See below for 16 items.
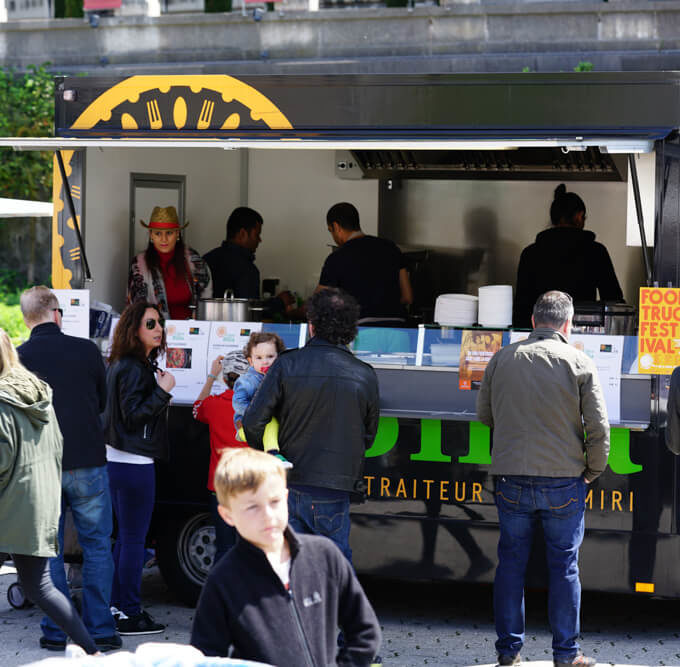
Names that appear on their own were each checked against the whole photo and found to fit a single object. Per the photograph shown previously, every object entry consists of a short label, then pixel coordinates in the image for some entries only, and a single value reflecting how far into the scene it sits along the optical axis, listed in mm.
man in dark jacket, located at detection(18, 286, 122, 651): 10062
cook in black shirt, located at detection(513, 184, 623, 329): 13227
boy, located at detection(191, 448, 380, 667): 5184
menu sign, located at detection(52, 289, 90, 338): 11883
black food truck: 10391
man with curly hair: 9211
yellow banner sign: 10375
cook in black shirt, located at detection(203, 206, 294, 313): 14078
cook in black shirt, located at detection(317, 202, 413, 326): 12898
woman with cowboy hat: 13359
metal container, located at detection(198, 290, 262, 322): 12195
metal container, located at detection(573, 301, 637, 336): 10883
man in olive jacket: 9406
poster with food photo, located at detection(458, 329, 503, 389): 10992
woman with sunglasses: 10562
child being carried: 10117
